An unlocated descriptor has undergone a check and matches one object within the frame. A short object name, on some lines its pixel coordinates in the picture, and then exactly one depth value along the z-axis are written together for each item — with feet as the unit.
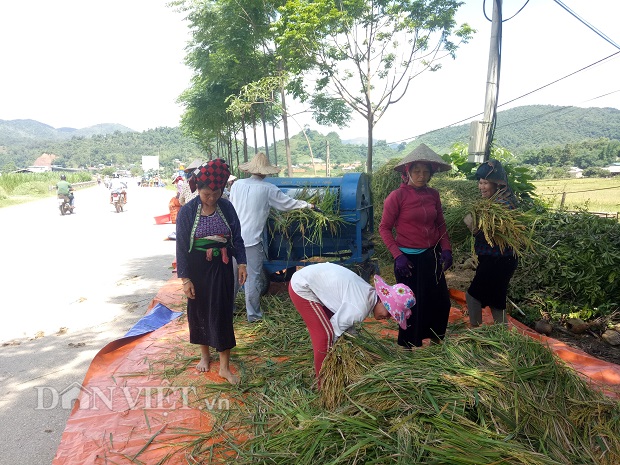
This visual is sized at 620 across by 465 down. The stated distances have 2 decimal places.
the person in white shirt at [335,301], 8.07
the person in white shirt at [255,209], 14.76
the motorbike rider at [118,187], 57.62
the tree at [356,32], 42.16
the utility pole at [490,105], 20.12
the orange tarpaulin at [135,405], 8.37
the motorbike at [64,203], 54.70
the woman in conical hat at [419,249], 10.84
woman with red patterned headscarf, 10.73
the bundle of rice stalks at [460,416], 6.02
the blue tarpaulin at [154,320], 14.30
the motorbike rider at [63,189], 53.98
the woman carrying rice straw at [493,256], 11.59
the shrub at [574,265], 14.34
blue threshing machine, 16.17
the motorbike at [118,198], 58.54
